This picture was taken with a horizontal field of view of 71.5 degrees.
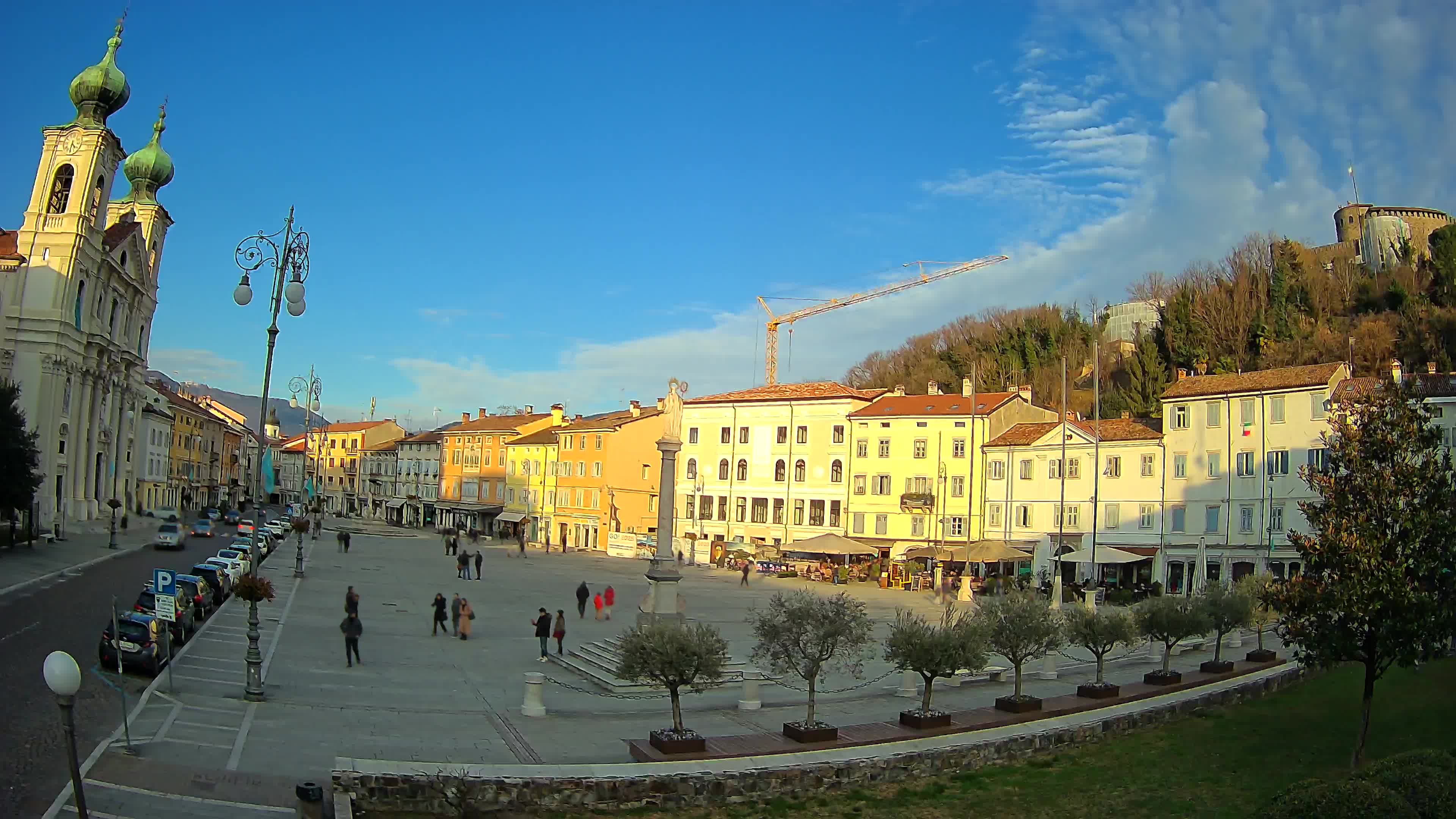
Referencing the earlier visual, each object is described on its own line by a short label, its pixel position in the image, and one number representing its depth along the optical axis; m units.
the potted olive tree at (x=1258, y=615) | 25.95
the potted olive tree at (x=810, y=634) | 17.02
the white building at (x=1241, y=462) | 46.69
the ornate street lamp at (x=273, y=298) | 18.89
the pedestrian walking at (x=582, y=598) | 32.91
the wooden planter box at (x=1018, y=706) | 19.28
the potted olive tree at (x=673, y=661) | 15.62
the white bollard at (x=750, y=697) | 20.00
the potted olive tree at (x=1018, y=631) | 19.53
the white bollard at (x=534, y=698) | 18.86
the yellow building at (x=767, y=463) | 66.12
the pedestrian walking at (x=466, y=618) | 27.94
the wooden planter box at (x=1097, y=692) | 21.08
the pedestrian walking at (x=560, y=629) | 26.09
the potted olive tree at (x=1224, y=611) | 24.38
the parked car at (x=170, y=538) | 51.00
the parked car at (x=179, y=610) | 22.52
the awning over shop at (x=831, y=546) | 53.75
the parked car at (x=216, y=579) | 32.53
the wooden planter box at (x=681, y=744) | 15.27
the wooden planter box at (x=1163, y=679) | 22.95
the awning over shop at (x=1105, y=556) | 45.75
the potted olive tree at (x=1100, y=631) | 21.98
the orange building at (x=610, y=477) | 78.38
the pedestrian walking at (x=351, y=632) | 22.84
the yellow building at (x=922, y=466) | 60.12
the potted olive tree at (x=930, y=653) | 17.81
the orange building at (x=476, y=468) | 94.88
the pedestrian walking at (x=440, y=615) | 28.45
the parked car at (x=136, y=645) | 20.20
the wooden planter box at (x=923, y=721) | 17.58
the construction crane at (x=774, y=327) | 126.94
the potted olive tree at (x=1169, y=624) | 23.19
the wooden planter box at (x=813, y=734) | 16.28
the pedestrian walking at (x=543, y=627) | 25.41
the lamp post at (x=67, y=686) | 8.55
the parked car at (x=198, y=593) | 27.67
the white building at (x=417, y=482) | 108.00
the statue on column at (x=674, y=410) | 27.06
